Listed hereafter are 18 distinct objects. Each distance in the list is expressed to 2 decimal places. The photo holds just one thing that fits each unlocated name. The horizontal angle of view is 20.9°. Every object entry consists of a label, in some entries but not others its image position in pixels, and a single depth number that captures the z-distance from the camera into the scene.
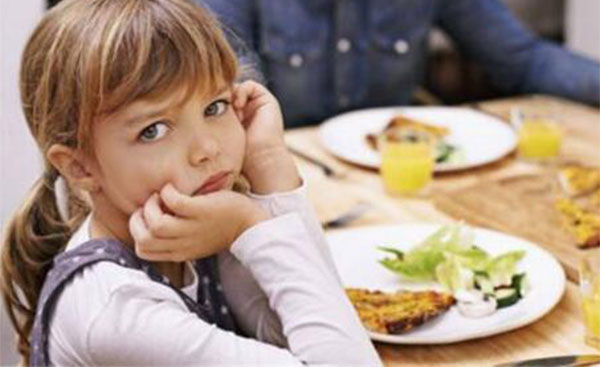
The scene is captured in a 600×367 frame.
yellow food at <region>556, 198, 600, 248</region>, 1.86
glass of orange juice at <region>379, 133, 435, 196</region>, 2.03
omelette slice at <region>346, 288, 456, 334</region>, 1.67
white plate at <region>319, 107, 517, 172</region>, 2.16
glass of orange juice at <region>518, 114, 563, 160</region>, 2.15
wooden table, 1.65
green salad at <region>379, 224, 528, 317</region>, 1.72
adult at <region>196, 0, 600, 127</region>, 2.54
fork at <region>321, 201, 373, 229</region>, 1.95
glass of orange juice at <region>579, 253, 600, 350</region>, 1.66
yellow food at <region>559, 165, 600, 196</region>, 2.01
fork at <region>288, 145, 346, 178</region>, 2.12
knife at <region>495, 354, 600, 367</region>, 1.61
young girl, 1.52
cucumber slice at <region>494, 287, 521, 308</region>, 1.71
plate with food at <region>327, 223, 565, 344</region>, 1.67
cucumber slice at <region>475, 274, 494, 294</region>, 1.73
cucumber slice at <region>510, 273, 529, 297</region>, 1.74
